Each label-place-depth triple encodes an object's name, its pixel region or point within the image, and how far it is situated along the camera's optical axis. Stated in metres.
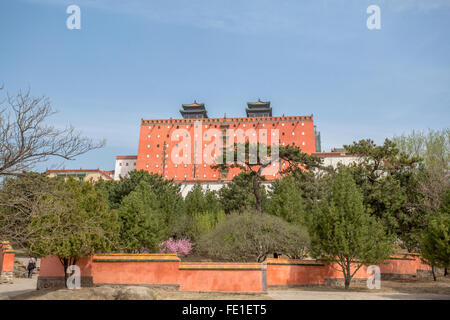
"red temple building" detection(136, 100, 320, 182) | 75.25
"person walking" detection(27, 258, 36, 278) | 22.92
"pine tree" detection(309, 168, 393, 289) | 17.25
